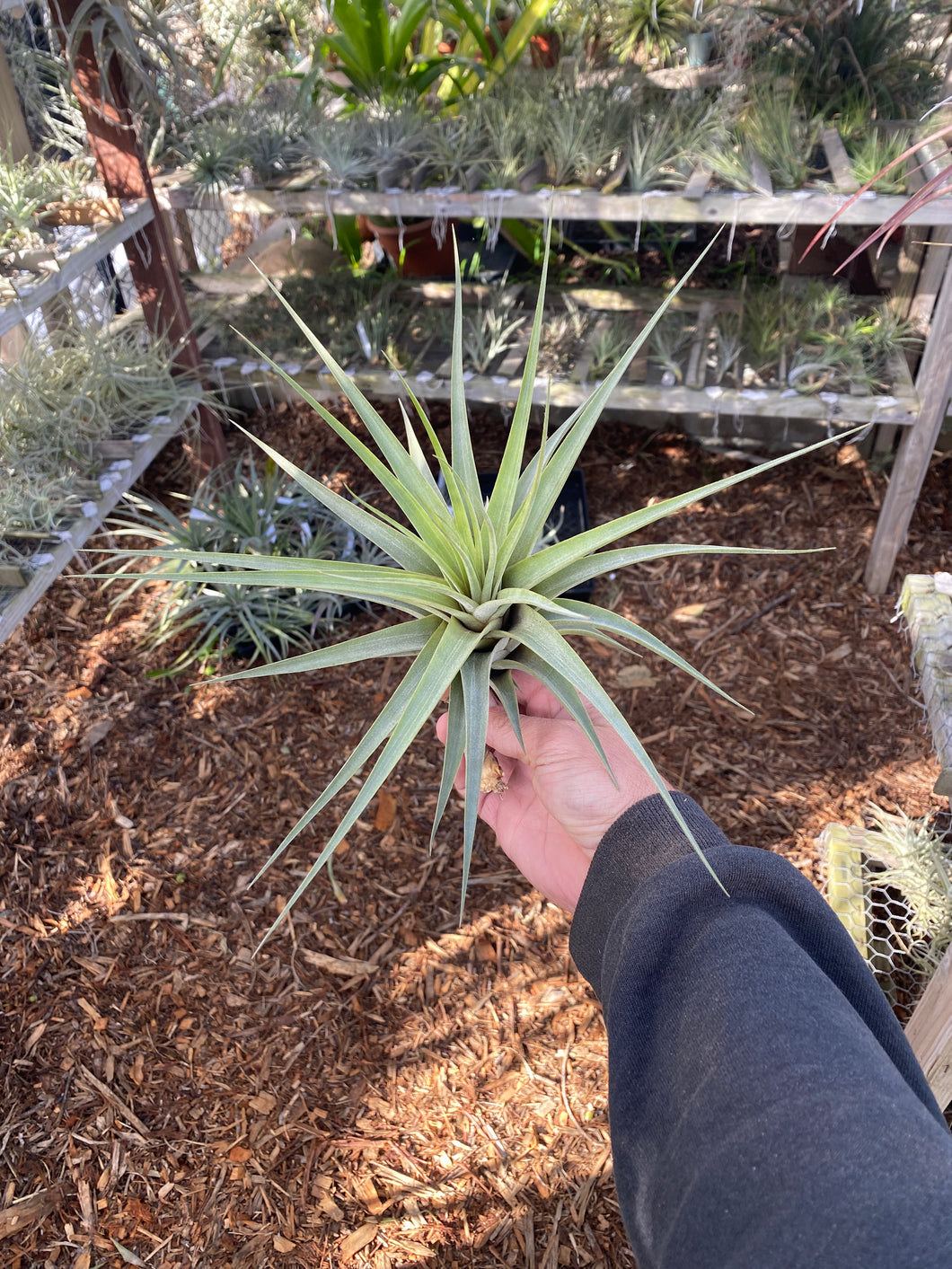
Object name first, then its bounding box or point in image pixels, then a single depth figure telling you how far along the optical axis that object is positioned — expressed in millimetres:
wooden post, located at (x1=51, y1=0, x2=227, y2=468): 2404
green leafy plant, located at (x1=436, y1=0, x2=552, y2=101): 2814
